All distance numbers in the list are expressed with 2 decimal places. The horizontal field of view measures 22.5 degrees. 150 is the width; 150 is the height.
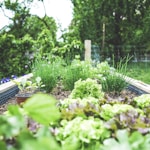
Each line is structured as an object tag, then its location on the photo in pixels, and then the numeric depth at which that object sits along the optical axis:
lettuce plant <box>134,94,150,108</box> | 2.11
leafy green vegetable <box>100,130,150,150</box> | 0.97
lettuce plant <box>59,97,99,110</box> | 1.71
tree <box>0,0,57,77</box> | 9.42
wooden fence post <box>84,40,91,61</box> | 8.18
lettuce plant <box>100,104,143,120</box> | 1.59
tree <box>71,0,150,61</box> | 16.91
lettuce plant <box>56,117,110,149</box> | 1.31
